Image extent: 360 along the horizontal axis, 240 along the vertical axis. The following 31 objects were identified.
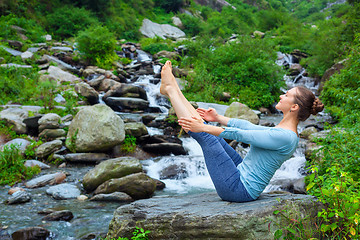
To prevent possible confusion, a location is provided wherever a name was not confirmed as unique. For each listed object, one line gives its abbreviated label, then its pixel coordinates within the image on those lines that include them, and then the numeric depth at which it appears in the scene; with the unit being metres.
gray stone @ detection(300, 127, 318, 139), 9.41
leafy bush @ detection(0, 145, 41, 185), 6.32
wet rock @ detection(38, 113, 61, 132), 8.48
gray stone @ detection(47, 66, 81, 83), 13.51
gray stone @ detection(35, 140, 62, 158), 7.41
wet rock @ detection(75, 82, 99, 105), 12.09
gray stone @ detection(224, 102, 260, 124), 10.08
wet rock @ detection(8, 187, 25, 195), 5.66
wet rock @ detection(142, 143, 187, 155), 8.49
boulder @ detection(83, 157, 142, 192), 6.04
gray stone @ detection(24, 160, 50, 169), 6.87
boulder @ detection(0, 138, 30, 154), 7.22
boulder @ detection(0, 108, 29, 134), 8.31
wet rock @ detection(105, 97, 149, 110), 12.35
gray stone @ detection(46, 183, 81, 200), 5.61
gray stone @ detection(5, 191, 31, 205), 5.23
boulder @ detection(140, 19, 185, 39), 31.08
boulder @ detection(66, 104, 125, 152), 7.59
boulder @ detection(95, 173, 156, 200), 5.77
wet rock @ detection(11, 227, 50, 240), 4.00
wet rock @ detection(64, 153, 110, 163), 7.41
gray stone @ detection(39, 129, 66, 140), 8.26
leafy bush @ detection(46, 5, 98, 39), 22.11
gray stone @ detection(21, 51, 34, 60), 14.24
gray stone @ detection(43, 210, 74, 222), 4.62
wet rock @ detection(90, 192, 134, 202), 5.56
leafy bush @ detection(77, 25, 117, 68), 16.95
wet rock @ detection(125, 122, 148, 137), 8.70
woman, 2.53
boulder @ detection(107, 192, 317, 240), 2.34
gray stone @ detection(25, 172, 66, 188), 6.08
